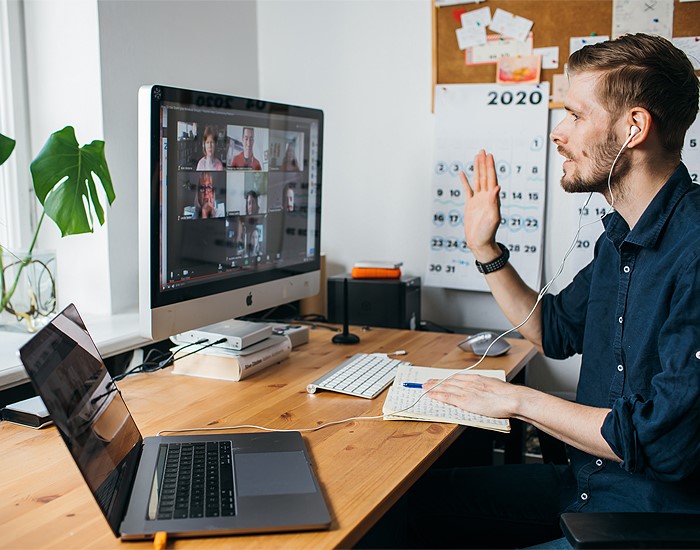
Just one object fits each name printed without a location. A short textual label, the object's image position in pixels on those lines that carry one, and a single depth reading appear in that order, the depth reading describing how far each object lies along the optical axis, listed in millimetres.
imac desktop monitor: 1451
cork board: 2076
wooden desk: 969
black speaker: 2244
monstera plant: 1659
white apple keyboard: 1556
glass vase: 1807
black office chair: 982
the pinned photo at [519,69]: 2230
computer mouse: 1857
